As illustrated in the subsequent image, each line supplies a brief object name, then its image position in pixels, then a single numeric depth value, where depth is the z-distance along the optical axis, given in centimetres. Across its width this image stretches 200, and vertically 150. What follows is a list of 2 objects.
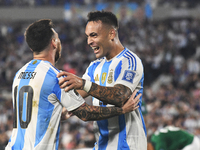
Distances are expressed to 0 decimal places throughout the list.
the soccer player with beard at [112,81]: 671
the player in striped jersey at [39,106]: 611
